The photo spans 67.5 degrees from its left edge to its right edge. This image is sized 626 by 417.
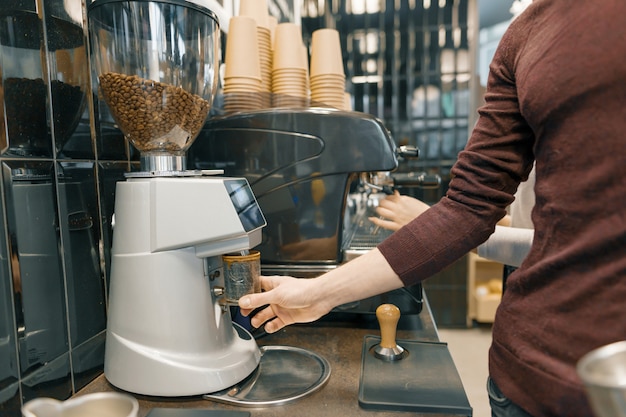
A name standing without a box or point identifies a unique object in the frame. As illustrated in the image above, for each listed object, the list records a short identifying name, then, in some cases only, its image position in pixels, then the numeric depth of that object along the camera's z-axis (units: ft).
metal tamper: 2.70
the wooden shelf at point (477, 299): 10.14
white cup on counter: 1.71
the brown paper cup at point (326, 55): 4.89
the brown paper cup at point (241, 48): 3.75
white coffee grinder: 2.18
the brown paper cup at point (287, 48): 4.28
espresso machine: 3.06
